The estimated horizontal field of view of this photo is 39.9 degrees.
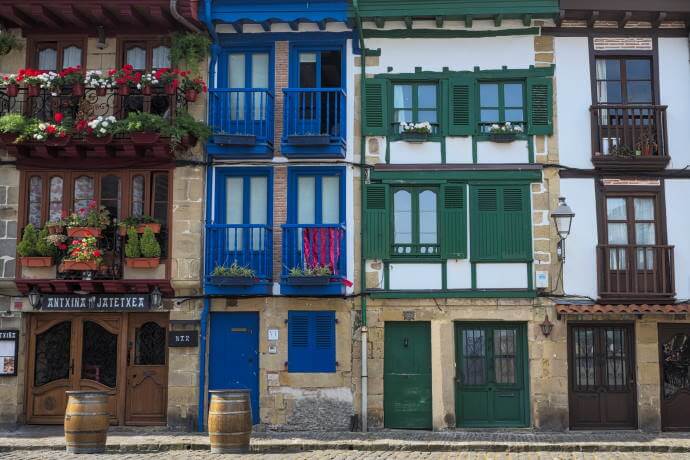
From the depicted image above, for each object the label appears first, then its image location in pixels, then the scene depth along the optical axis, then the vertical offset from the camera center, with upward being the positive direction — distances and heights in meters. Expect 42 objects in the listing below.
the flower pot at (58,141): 18.59 +3.77
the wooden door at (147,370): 18.95 -0.70
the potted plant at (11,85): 18.95 +4.97
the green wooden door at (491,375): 18.81 -0.81
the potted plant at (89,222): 18.48 +2.22
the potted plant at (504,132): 19.17 +4.04
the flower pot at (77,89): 18.75 +4.82
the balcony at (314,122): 18.77 +4.27
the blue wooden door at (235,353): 18.92 -0.37
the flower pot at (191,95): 18.86 +4.74
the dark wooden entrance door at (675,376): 18.75 -0.84
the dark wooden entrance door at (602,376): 18.80 -0.84
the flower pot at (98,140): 18.55 +3.79
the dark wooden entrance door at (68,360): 19.05 -0.50
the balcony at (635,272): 18.47 +1.20
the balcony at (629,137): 18.86 +3.92
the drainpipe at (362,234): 18.62 +2.00
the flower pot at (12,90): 18.95 +4.86
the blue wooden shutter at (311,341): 18.77 -0.13
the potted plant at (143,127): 18.38 +3.99
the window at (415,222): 19.17 +2.26
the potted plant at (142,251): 18.55 +1.63
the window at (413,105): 19.59 +4.70
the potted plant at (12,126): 18.56 +4.07
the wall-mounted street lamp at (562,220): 18.45 +2.20
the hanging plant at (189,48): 19.23 +5.78
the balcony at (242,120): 19.05 +4.32
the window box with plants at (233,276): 18.34 +1.12
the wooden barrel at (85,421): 14.95 -1.35
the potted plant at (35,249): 18.64 +1.68
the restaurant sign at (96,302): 18.78 +0.65
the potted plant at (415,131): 19.25 +4.09
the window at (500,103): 19.47 +4.71
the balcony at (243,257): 18.55 +1.52
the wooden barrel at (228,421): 14.85 -1.34
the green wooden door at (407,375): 18.83 -0.81
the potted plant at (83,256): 18.38 +1.52
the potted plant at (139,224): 18.70 +2.17
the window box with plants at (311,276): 18.28 +1.11
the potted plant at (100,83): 18.80 +4.96
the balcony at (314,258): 18.38 +1.48
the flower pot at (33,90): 18.88 +4.85
